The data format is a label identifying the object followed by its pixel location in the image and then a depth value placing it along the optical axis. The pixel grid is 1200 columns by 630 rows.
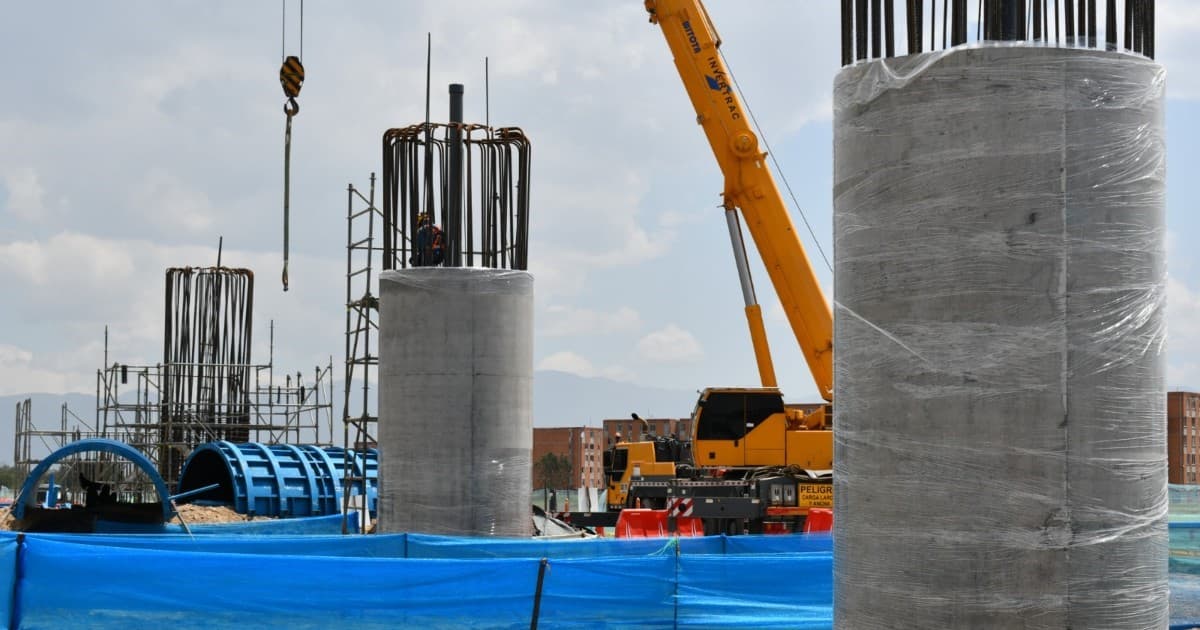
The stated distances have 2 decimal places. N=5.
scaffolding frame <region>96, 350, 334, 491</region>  32.28
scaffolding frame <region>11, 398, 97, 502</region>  33.06
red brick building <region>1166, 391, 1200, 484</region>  110.81
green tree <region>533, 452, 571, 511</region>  123.31
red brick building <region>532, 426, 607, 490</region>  129.25
